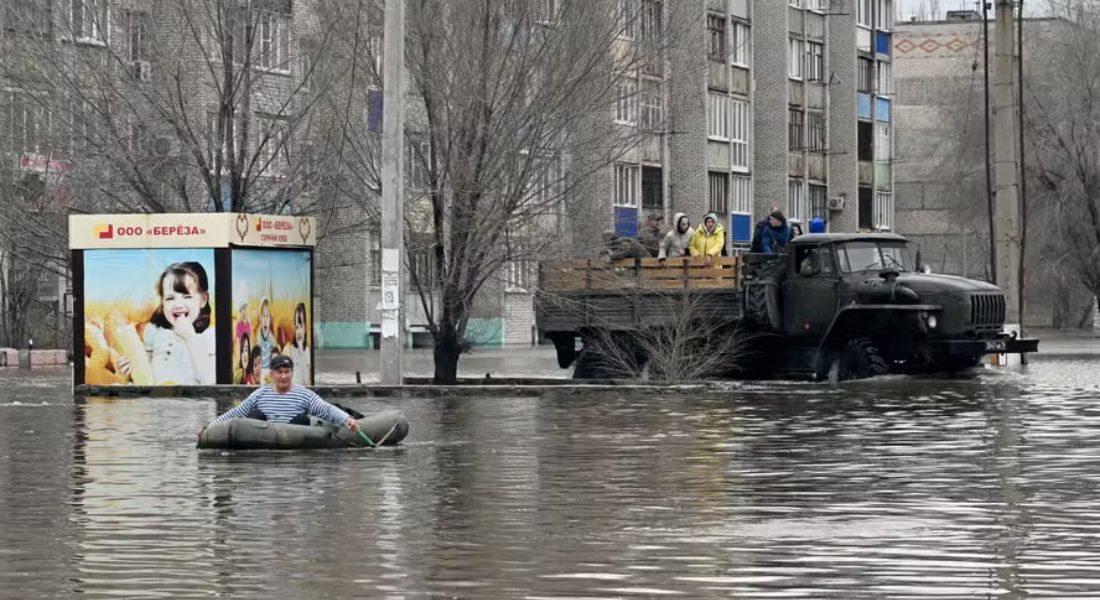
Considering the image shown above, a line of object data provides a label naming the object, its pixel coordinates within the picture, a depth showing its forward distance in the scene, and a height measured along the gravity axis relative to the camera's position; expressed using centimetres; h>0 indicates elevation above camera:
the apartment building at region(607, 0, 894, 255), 8469 +749
